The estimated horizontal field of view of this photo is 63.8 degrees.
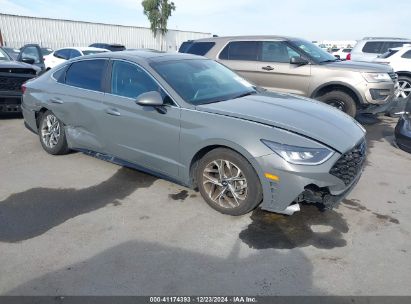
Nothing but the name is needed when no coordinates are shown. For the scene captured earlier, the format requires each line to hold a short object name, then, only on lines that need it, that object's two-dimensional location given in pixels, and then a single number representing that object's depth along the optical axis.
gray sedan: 3.06
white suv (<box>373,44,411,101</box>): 8.84
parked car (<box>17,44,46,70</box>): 9.94
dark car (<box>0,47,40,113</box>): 7.08
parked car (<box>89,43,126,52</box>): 18.41
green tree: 38.78
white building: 26.45
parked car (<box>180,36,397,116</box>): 6.47
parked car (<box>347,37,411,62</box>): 11.68
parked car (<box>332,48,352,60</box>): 25.63
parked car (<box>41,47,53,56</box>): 16.54
